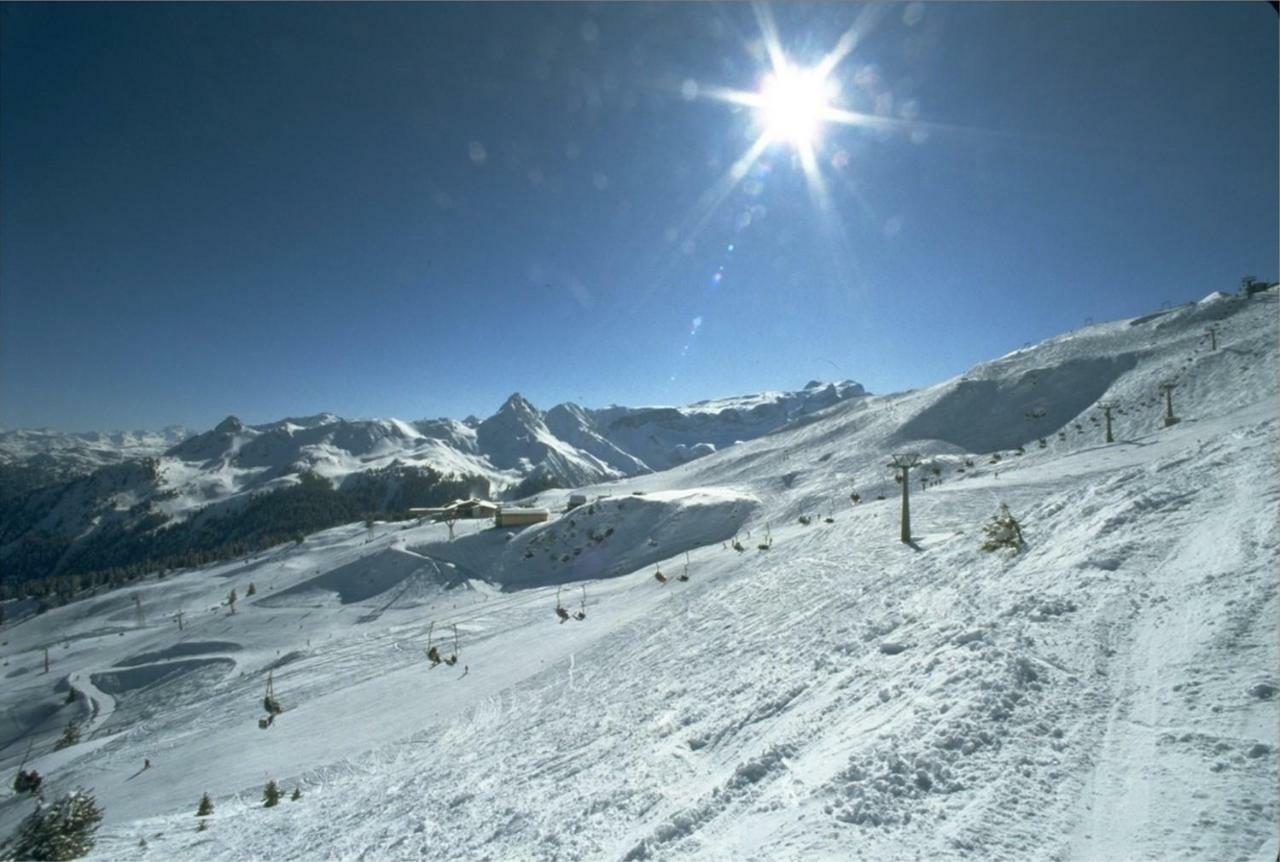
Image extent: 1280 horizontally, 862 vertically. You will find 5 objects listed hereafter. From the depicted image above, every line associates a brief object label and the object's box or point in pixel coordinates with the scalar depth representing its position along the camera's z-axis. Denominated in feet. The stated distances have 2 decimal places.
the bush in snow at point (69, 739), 84.48
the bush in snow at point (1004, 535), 34.37
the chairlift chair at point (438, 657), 70.20
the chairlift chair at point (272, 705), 69.17
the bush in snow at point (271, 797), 38.00
